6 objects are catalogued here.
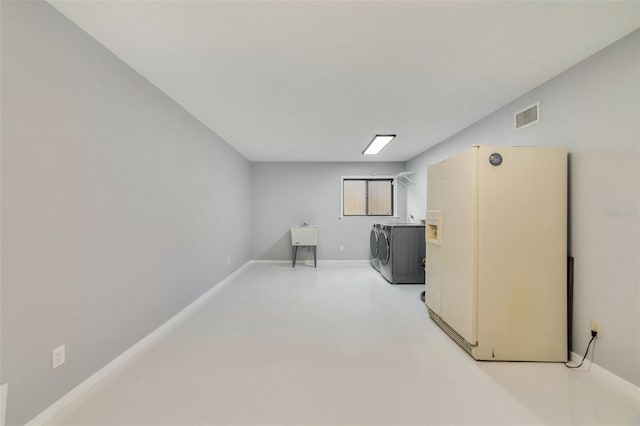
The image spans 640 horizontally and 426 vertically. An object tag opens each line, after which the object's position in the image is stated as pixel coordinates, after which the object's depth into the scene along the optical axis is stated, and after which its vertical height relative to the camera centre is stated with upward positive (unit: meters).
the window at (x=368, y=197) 5.72 +0.31
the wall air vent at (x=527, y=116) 2.23 +0.89
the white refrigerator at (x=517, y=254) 1.93 -0.36
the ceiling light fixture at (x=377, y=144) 3.72 +1.11
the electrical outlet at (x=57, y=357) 1.37 -0.83
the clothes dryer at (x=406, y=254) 4.06 -0.74
